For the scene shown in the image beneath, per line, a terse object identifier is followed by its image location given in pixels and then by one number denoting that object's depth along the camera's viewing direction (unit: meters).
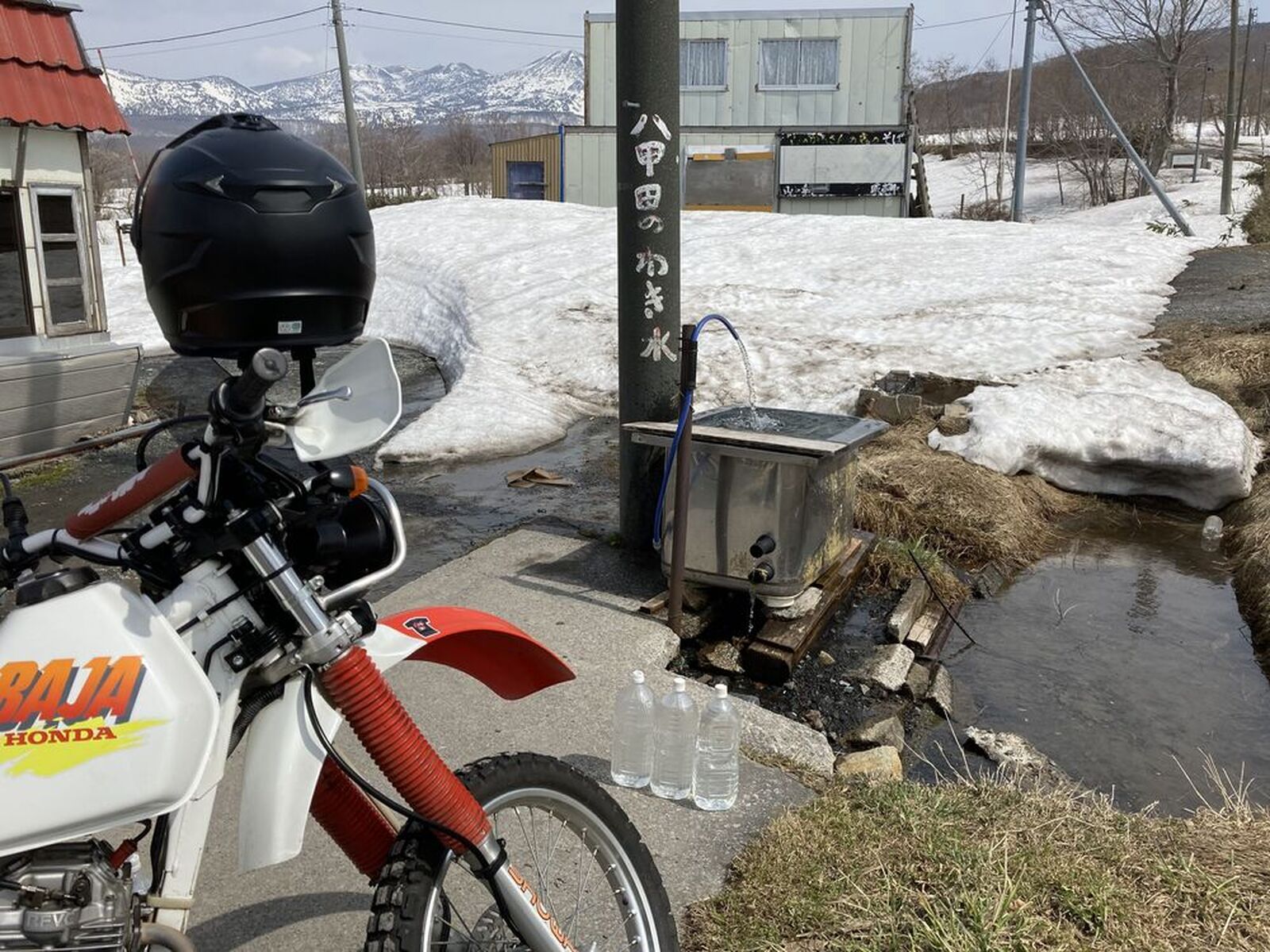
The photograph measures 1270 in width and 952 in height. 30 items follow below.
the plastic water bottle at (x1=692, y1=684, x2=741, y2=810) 3.66
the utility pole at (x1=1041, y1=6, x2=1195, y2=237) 18.16
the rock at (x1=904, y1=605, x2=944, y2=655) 5.66
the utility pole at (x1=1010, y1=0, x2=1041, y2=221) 22.92
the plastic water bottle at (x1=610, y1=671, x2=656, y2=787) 3.78
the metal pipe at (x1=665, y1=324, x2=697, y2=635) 4.86
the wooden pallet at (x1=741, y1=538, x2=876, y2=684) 5.08
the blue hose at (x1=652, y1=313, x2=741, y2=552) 4.87
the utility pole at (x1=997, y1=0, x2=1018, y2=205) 39.81
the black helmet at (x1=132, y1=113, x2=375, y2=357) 1.78
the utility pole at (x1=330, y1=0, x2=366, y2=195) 26.89
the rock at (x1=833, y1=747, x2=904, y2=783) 4.12
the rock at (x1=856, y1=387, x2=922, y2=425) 9.19
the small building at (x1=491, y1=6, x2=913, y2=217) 25.66
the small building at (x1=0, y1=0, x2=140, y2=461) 9.25
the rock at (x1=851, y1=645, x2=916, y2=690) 5.23
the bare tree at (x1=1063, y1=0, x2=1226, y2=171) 35.22
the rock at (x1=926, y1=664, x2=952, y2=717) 5.14
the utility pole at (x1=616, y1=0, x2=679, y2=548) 5.34
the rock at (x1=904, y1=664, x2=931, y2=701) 5.25
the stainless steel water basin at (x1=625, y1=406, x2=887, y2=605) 5.07
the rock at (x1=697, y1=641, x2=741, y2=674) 5.14
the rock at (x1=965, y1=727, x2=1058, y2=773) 4.59
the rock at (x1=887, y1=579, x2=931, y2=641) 5.63
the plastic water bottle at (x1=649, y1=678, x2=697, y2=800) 3.72
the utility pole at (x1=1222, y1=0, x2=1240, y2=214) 21.41
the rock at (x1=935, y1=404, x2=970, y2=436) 8.56
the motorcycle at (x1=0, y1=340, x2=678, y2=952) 1.66
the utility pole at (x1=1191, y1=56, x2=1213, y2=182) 31.61
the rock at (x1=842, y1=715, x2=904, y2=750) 4.63
